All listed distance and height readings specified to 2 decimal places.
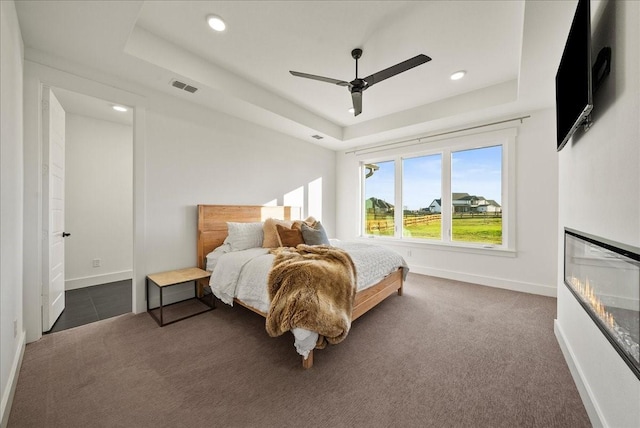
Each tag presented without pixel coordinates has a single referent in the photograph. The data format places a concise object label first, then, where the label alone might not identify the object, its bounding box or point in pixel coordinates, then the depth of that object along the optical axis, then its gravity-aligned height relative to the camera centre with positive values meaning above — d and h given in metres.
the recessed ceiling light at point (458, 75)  3.04 +1.69
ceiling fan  2.13 +1.27
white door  2.34 +0.06
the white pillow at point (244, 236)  3.23 -0.29
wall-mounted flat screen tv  1.26 +0.81
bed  2.57 -0.37
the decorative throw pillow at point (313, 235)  3.13 -0.28
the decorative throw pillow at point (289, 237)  3.15 -0.30
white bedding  2.19 -0.61
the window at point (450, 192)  3.83 +0.38
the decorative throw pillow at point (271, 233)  3.23 -0.25
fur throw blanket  1.84 -0.65
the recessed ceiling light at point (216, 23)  2.19 +1.69
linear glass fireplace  0.95 -0.36
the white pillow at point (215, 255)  3.09 -0.52
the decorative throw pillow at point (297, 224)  3.29 -0.15
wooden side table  2.58 -0.71
